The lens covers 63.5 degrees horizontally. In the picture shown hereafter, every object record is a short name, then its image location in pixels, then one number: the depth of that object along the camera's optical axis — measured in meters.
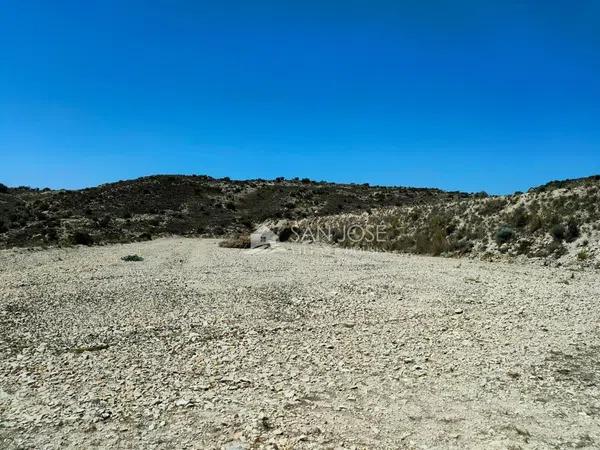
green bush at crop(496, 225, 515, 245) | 27.22
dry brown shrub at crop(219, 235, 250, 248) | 36.88
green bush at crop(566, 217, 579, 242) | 24.22
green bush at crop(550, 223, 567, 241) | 24.66
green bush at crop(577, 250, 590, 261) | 22.01
